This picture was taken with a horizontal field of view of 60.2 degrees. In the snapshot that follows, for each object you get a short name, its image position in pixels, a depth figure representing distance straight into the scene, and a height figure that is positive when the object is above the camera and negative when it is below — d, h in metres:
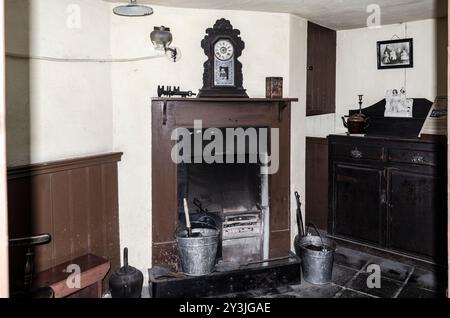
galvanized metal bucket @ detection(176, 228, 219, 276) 2.83 -0.85
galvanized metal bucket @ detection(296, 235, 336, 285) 3.05 -0.99
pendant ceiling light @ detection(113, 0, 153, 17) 2.51 +0.83
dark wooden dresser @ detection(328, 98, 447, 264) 3.22 -0.50
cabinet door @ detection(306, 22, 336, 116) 3.81 +0.68
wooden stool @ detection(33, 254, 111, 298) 2.36 -0.88
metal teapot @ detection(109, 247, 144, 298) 2.73 -1.02
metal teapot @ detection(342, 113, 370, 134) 3.74 +0.13
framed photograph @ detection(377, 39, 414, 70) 3.71 +0.82
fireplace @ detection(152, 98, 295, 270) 3.10 -0.40
